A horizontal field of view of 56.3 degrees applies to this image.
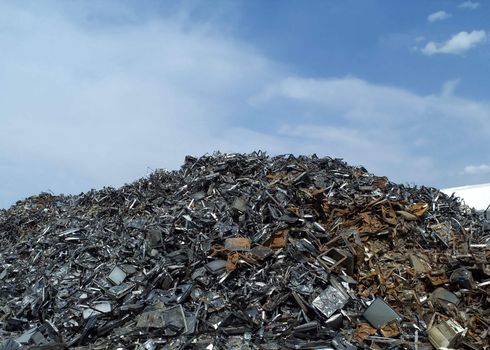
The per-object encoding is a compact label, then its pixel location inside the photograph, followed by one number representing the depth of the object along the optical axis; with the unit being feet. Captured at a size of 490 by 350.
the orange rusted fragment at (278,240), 25.58
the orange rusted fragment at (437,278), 24.32
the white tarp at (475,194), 48.16
